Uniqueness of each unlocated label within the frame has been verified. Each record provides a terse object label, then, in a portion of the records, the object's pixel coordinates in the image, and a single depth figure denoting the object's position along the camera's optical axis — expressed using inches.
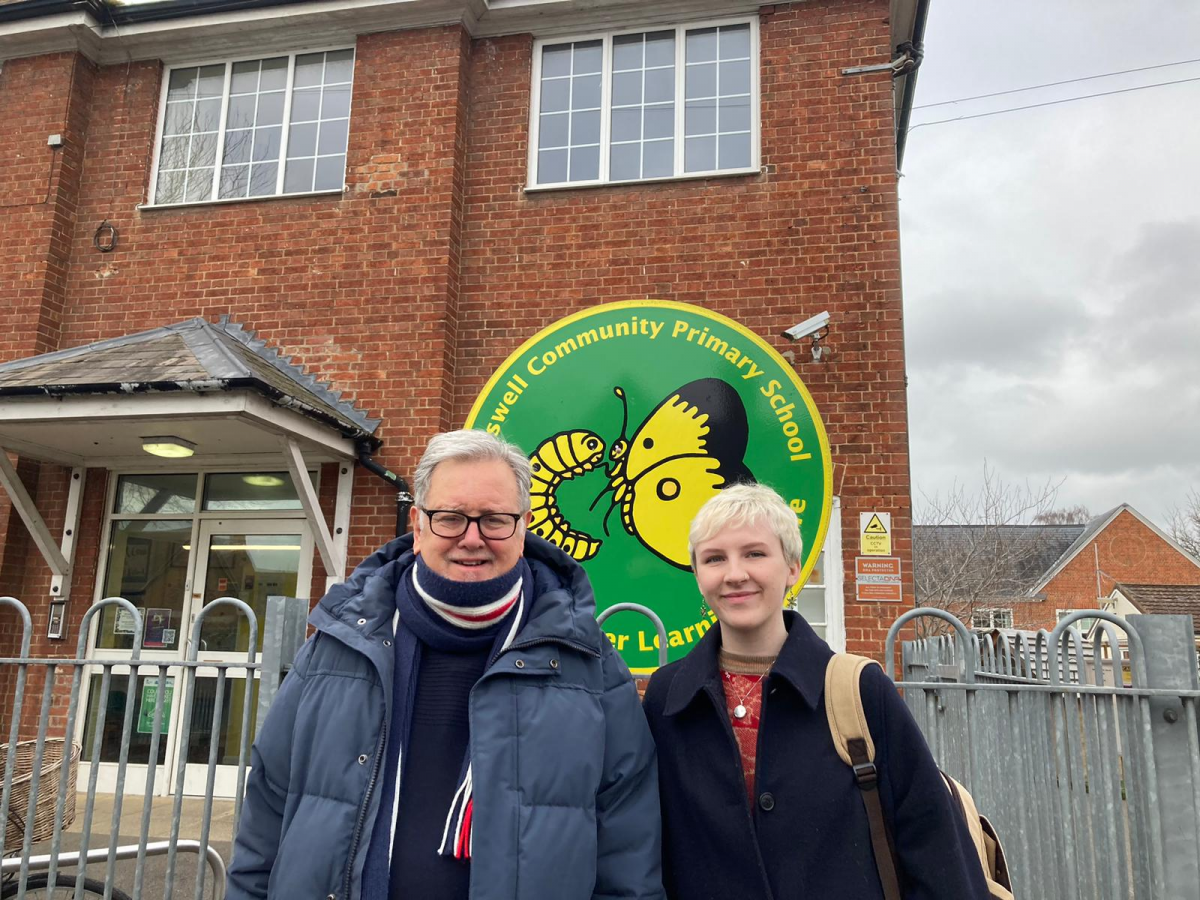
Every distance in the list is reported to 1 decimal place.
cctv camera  257.1
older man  65.9
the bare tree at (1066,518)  1774.1
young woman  65.8
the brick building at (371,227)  268.7
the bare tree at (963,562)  814.5
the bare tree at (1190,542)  1349.7
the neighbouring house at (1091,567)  1441.9
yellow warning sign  249.0
